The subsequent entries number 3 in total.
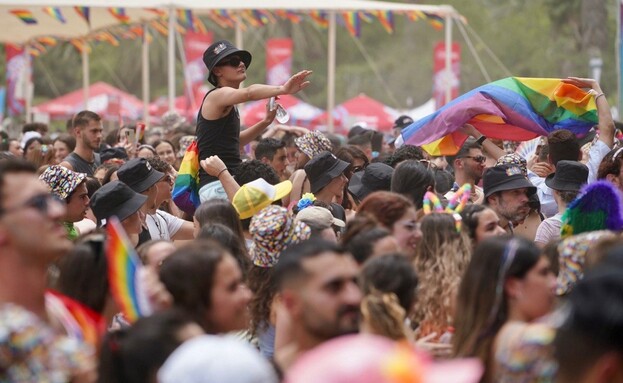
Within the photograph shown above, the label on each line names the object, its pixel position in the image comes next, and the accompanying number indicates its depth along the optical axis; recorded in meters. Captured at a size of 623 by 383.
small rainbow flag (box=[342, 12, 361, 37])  25.88
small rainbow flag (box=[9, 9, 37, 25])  24.25
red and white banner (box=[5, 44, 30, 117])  31.16
